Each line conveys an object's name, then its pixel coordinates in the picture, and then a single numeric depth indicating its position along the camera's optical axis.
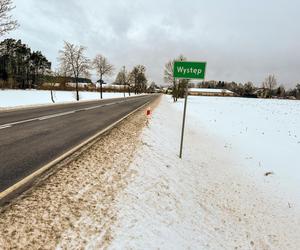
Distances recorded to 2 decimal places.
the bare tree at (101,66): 46.94
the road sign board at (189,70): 5.61
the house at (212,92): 128.10
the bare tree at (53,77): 32.30
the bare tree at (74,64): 36.72
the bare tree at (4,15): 17.82
